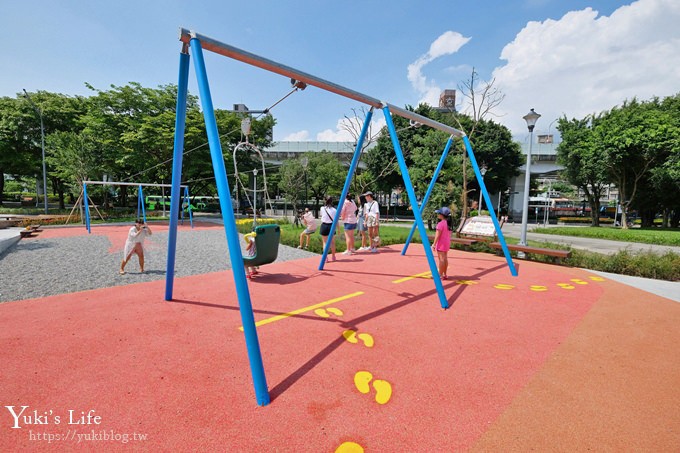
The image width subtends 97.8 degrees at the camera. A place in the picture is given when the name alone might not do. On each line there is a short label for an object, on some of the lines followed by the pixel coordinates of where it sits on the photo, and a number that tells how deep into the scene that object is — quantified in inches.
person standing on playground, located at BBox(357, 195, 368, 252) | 379.2
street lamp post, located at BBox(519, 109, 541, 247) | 354.9
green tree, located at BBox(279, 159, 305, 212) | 809.1
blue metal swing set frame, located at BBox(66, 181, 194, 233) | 563.4
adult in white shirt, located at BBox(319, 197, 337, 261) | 300.2
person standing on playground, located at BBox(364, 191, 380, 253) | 368.8
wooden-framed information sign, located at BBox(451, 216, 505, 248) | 369.1
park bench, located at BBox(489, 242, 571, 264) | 311.0
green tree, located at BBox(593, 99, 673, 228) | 754.8
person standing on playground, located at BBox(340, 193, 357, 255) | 327.0
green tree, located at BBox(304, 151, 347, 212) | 1396.4
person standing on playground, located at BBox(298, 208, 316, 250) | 355.6
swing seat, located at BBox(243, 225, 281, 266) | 199.9
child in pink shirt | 229.3
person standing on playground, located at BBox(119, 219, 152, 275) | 246.8
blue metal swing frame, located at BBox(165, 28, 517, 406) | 100.0
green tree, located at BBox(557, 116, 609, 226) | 865.5
